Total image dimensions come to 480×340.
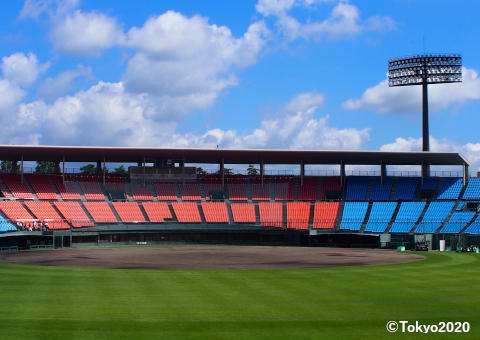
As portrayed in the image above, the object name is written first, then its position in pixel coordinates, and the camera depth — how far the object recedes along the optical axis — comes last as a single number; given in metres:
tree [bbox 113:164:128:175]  170.69
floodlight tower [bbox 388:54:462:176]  92.12
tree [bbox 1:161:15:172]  156.88
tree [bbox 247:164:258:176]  170.16
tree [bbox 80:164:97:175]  162.95
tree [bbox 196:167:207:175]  158.12
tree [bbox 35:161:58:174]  167.88
